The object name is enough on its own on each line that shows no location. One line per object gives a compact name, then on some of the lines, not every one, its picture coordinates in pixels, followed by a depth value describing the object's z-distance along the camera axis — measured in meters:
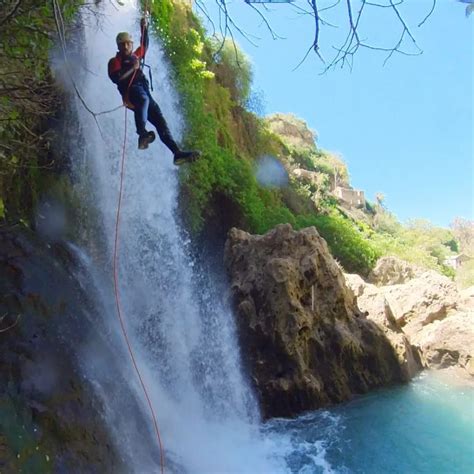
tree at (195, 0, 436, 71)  1.82
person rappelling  3.96
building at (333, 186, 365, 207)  32.50
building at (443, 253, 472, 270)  36.59
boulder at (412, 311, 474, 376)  10.38
